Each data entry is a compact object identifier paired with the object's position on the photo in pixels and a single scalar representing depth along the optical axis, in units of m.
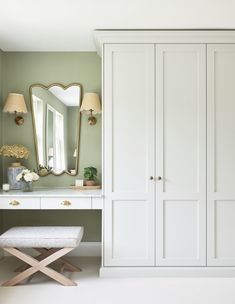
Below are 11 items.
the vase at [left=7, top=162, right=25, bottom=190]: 3.89
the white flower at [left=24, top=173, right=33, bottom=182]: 3.62
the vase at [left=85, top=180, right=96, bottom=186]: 3.95
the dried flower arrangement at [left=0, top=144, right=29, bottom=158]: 3.83
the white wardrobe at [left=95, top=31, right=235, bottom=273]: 3.43
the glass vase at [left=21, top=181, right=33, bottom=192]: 3.70
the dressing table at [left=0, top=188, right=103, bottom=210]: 3.46
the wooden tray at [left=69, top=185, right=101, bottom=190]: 3.91
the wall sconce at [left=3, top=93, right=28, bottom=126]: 3.87
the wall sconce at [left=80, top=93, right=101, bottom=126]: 3.88
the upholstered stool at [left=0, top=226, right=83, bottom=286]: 3.19
